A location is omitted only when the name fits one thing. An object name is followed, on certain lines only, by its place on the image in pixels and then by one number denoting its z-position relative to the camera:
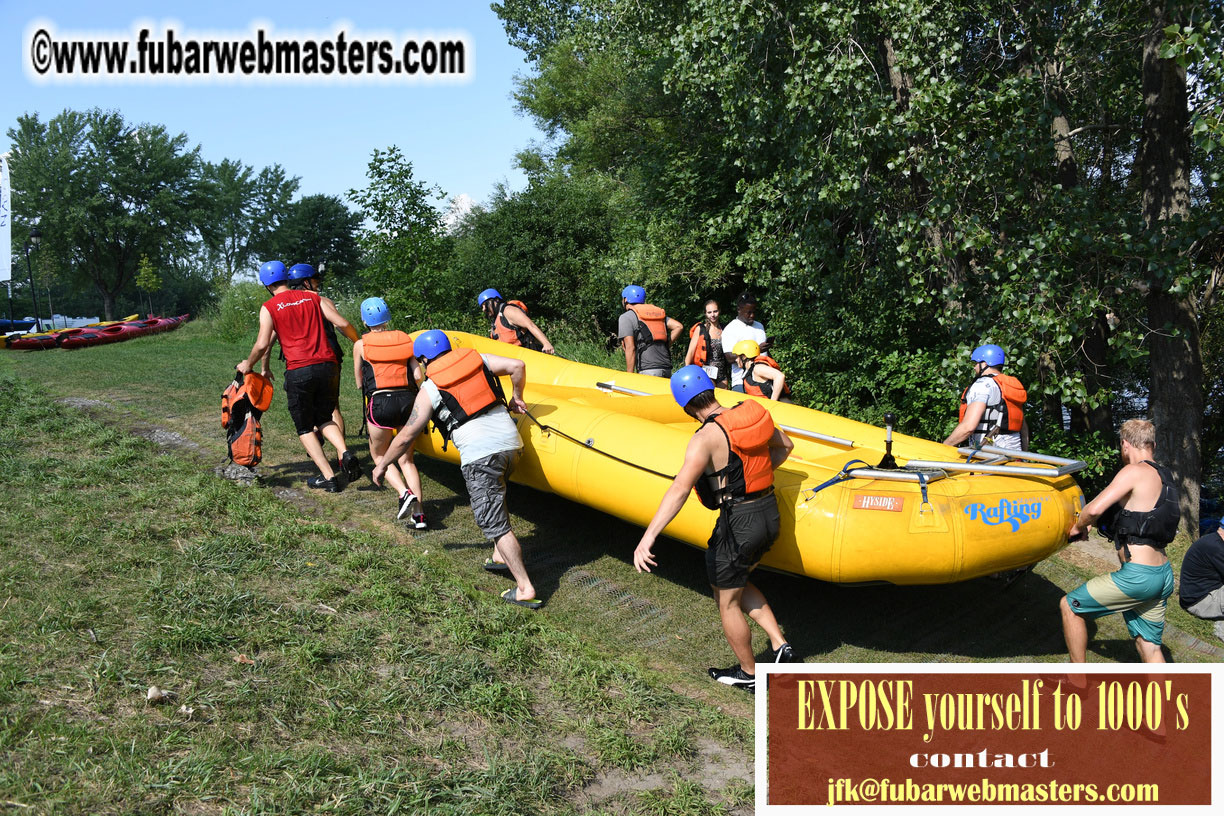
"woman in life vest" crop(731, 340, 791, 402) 7.28
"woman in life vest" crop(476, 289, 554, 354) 7.88
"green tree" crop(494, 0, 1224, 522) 6.77
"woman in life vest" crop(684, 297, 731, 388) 8.16
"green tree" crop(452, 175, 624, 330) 18.33
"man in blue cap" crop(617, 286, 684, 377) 8.02
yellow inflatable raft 4.71
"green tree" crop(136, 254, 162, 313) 33.47
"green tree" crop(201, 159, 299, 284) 55.88
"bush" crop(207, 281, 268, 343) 20.34
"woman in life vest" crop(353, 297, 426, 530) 6.05
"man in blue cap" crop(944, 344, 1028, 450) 6.02
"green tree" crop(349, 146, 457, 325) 13.29
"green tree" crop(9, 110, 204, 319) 41.19
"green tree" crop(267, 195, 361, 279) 51.19
